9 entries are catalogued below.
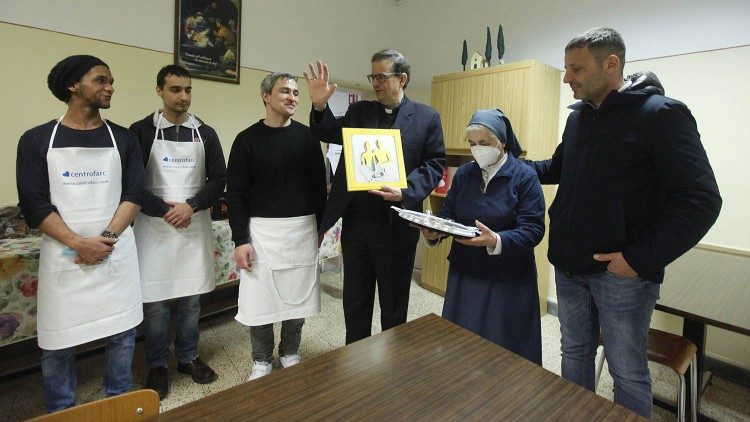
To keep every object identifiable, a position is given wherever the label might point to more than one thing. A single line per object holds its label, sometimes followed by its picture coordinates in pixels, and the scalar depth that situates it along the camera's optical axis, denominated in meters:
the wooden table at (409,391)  0.78
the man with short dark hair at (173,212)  1.90
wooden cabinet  2.86
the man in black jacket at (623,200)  1.12
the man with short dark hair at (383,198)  1.68
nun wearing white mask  1.52
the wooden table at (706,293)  1.40
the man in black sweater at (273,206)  1.86
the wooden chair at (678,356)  1.55
